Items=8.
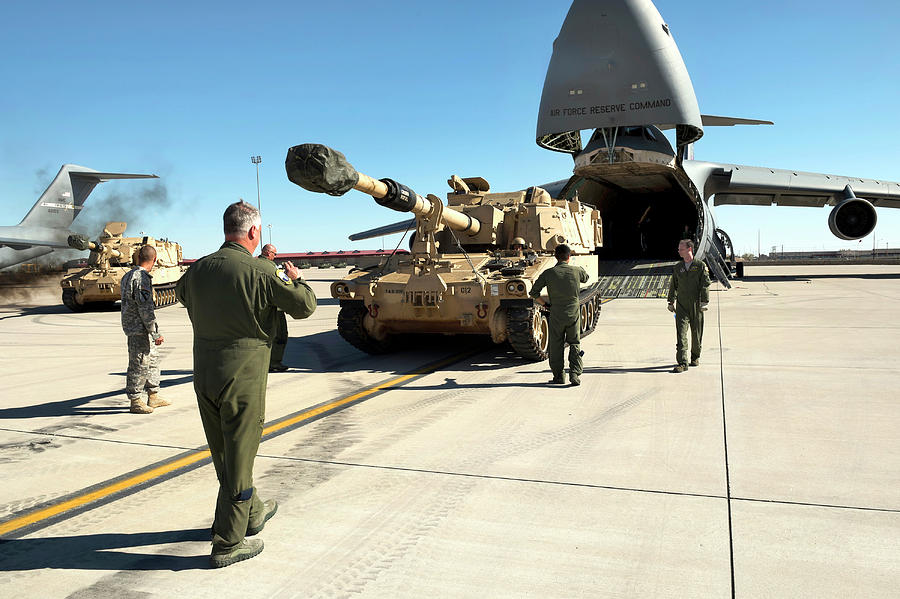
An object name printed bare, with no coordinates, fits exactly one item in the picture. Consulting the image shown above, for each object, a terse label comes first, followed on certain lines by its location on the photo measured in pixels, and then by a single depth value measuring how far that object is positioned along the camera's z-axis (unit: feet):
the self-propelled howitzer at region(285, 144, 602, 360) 29.48
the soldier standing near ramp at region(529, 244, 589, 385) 25.09
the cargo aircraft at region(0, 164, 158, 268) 85.40
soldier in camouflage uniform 21.49
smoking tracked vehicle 66.59
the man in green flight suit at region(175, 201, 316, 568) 10.72
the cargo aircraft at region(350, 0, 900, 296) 60.54
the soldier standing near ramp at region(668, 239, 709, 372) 27.22
